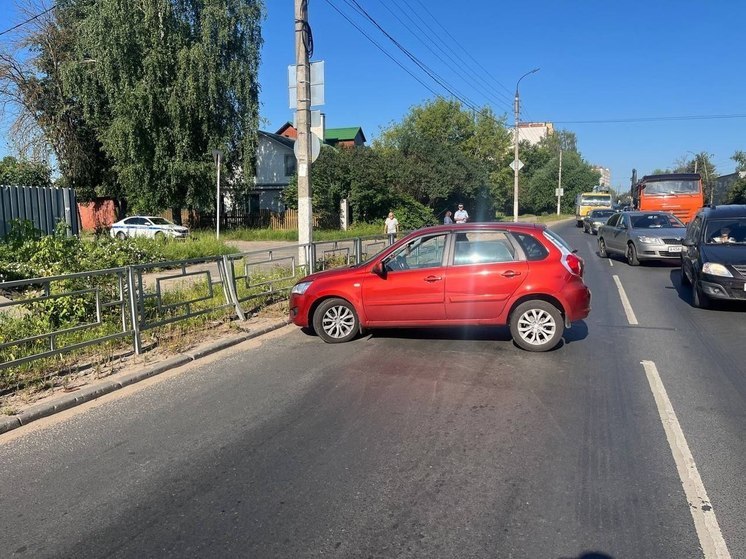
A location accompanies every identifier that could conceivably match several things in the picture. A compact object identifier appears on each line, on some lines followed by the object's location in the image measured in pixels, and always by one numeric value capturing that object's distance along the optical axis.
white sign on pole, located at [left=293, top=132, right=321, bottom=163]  11.81
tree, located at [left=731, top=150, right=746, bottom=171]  57.54
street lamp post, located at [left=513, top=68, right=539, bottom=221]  33.68
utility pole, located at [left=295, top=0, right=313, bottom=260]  11.72
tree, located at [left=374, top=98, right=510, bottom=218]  35.50
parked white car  26.53
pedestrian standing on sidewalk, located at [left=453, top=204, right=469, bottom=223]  23.09
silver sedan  15.57
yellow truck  46.59
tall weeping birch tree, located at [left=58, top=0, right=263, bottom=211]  25.61
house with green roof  54.01
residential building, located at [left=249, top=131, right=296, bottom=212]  41.16
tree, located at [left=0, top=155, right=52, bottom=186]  31.04
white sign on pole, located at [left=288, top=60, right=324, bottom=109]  11.89
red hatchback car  6.90
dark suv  8.94
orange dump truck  26.75
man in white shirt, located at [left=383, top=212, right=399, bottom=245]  21.19
